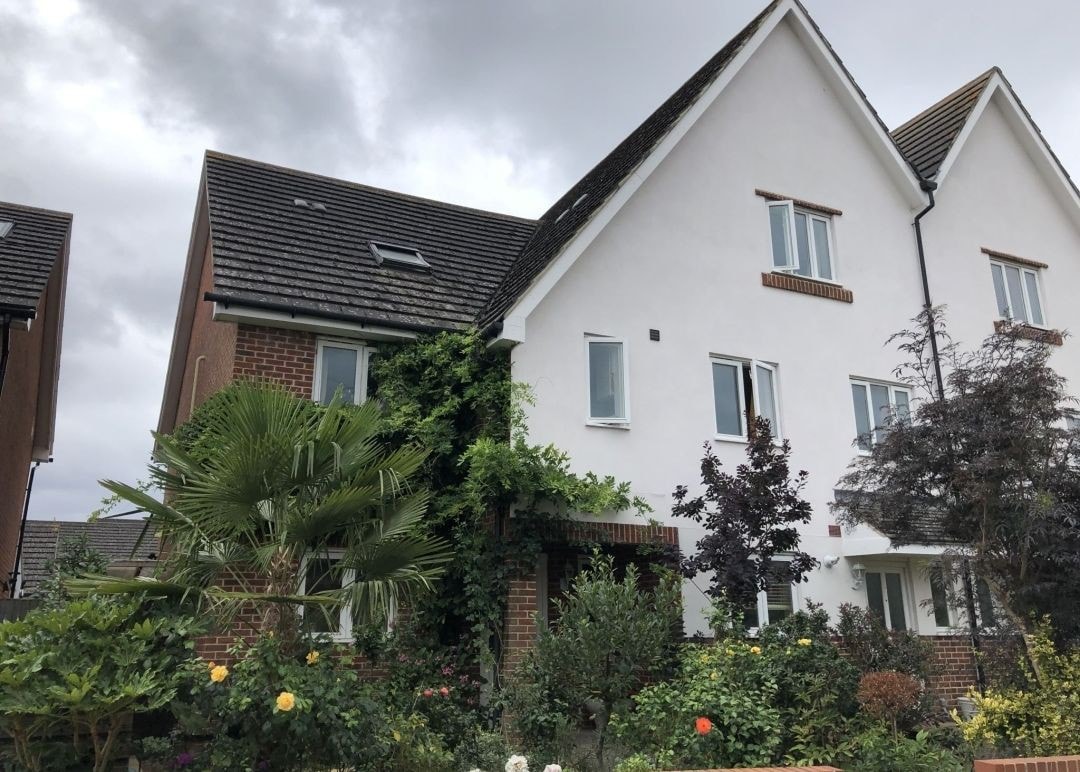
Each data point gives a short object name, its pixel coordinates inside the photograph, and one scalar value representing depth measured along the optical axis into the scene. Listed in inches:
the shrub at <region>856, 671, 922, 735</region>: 302.5
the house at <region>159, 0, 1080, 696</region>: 452.4
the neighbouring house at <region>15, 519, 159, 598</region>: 919.7
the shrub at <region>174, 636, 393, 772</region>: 261.7
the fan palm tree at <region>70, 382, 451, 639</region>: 298.5
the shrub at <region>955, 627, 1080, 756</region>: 288.8
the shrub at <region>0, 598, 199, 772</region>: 255.8
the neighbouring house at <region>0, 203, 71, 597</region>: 510.2
